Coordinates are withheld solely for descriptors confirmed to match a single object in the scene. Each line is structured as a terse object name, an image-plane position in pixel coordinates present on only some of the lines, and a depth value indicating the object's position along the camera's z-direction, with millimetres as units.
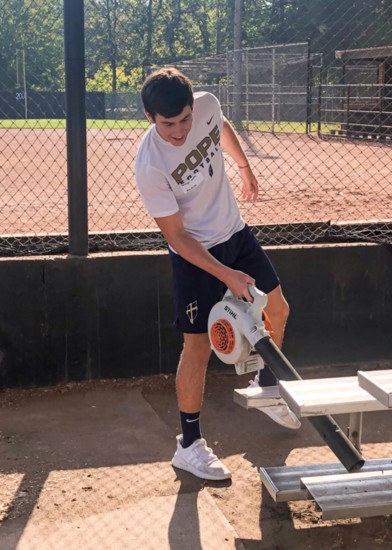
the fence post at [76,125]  4473
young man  3203
